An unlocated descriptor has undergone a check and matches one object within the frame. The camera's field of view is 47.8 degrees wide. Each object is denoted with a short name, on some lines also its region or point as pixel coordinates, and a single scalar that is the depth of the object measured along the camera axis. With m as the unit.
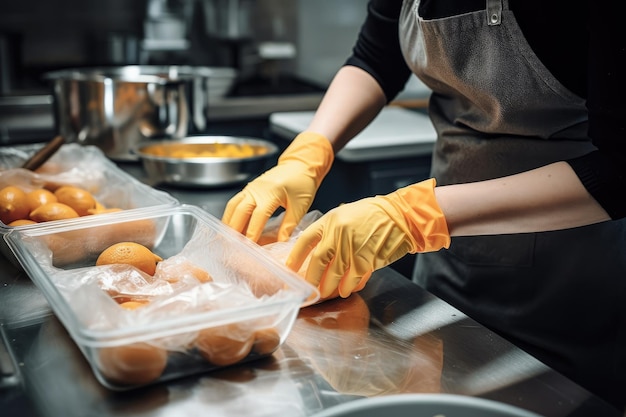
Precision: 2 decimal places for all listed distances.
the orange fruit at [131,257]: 1.05
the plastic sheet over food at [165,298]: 0.81
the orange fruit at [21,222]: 1.21
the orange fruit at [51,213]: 1.23
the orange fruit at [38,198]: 1.28
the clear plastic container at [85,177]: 1.40
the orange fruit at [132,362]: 0.80
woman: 1.08
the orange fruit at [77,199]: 1.31
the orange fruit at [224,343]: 0.86
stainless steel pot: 1.90
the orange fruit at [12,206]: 1.25
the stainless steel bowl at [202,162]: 1.69
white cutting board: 2.25
